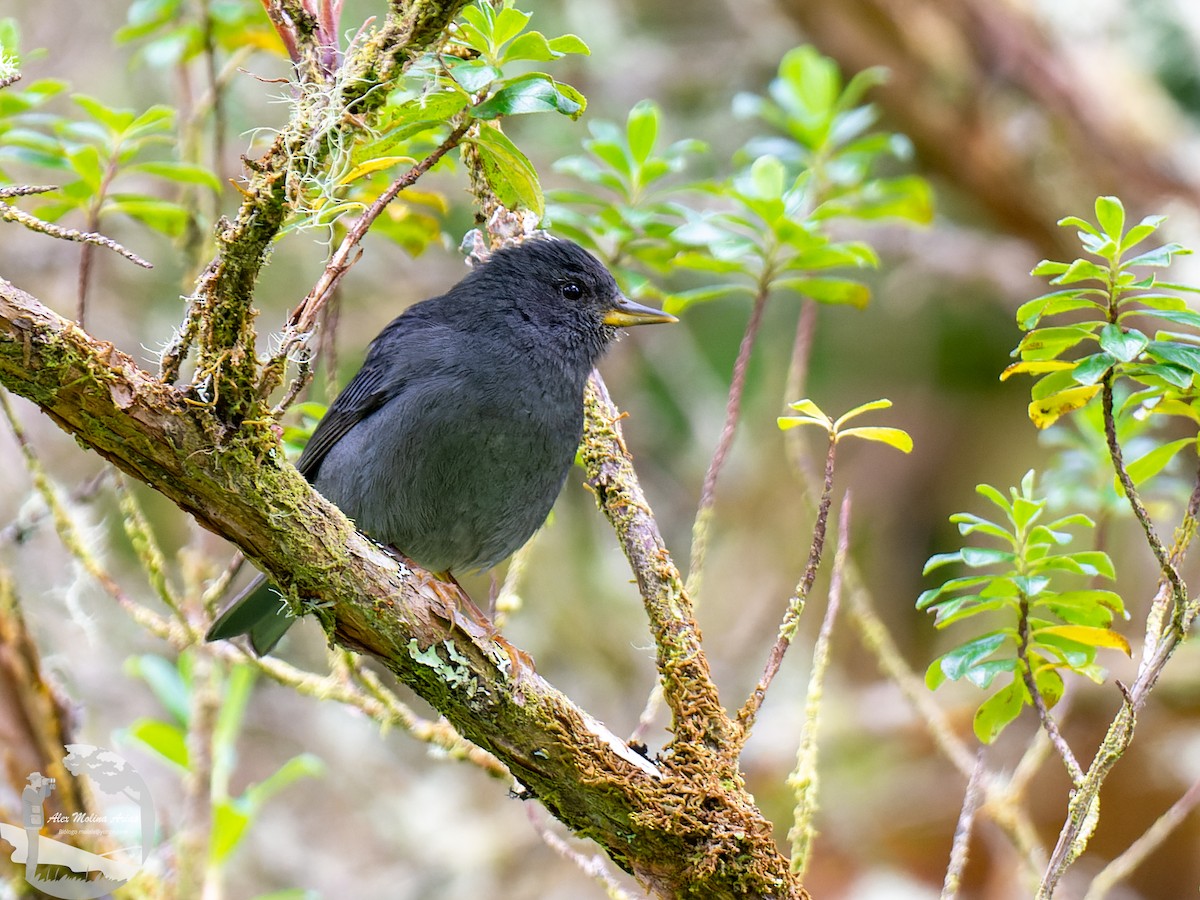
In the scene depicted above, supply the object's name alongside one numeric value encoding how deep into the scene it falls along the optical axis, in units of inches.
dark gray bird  252.2
